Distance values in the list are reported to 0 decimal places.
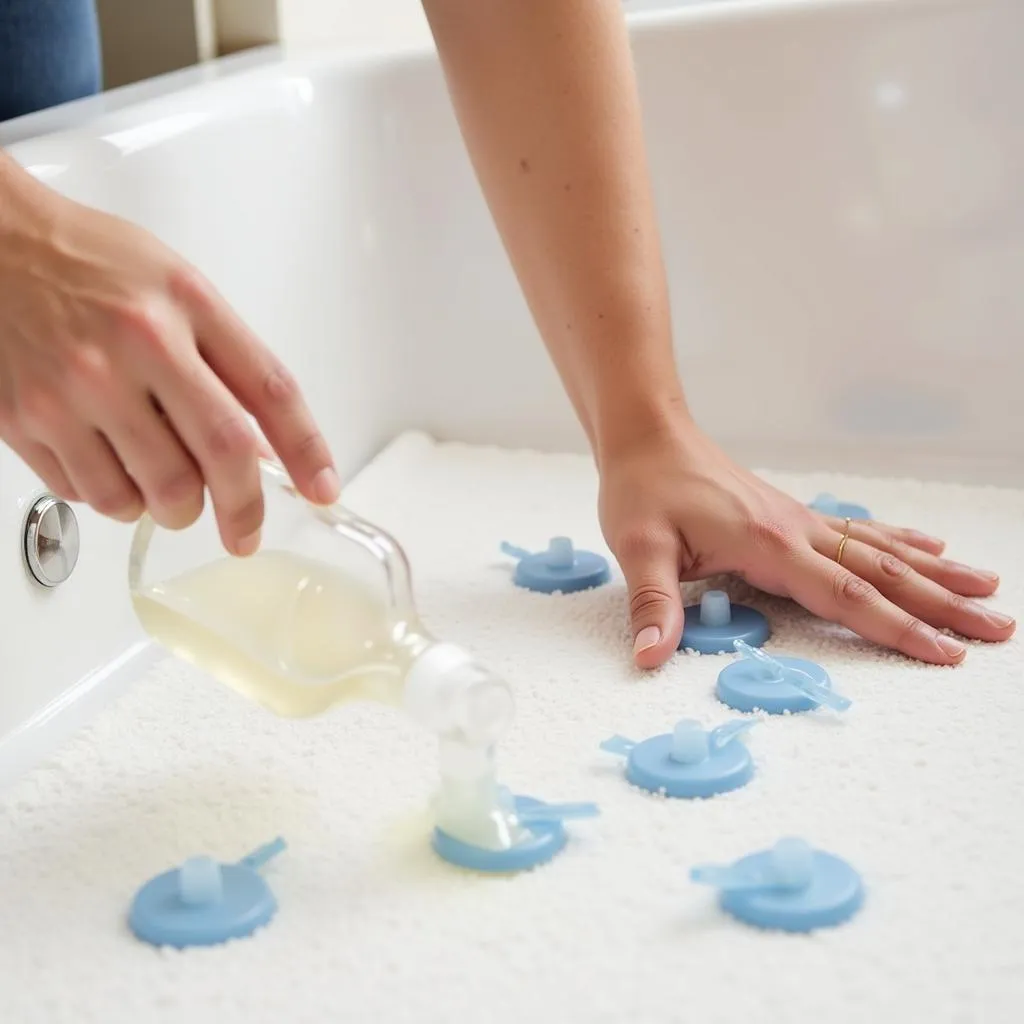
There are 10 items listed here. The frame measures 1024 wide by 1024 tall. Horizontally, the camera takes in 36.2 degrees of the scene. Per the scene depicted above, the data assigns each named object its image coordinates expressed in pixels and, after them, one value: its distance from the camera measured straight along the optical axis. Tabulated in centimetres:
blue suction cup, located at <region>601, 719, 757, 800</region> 76
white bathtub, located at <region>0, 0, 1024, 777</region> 119
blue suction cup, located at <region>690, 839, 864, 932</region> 64
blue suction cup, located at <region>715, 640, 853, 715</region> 84
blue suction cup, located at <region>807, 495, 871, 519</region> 112
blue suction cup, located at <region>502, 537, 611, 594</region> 104
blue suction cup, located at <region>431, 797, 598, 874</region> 70
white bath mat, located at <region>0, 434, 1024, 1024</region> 62
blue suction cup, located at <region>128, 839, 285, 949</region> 66
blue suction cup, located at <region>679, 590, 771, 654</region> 92
